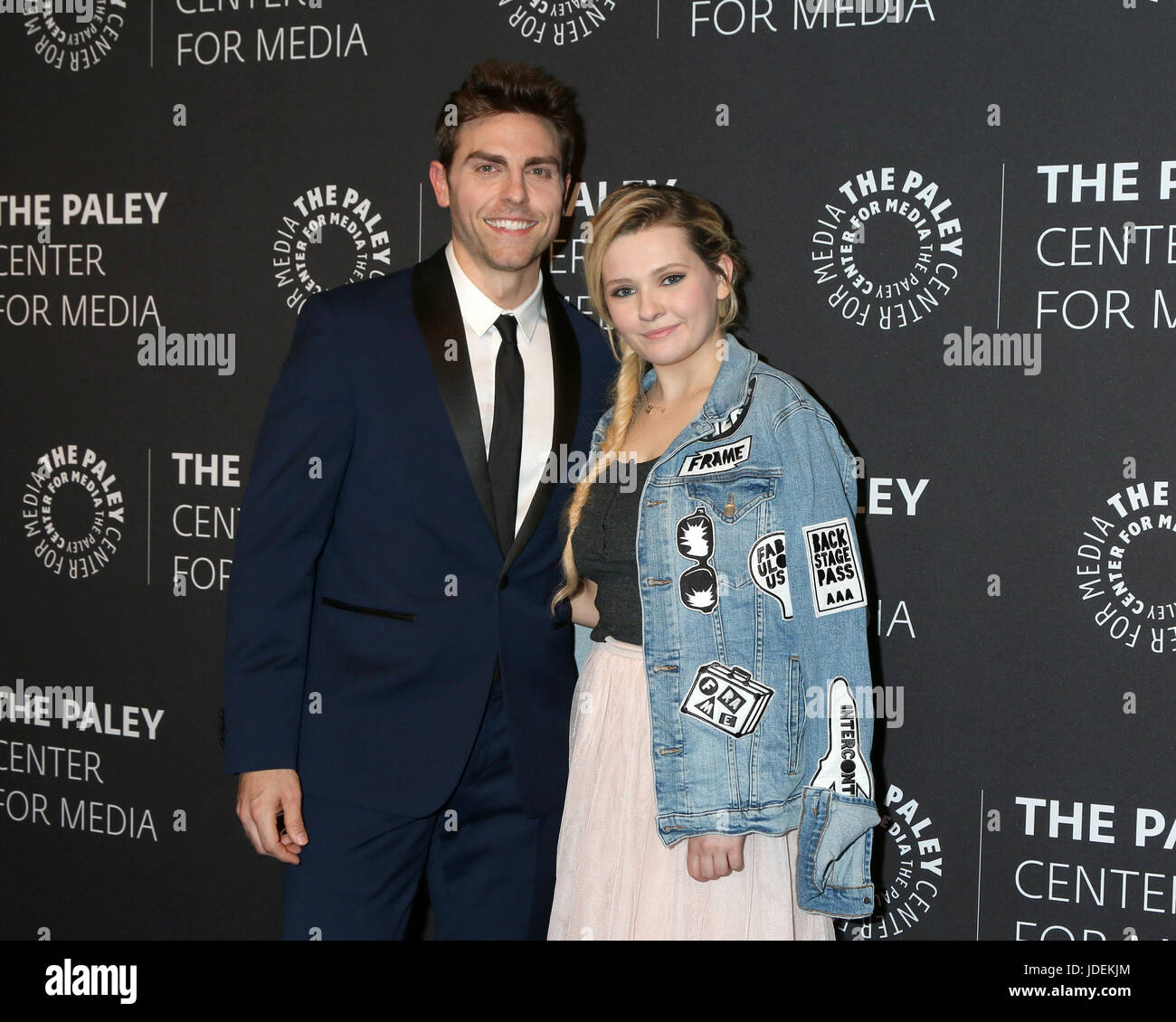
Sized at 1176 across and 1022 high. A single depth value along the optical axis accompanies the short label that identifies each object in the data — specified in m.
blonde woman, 1.79
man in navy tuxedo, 2.03
